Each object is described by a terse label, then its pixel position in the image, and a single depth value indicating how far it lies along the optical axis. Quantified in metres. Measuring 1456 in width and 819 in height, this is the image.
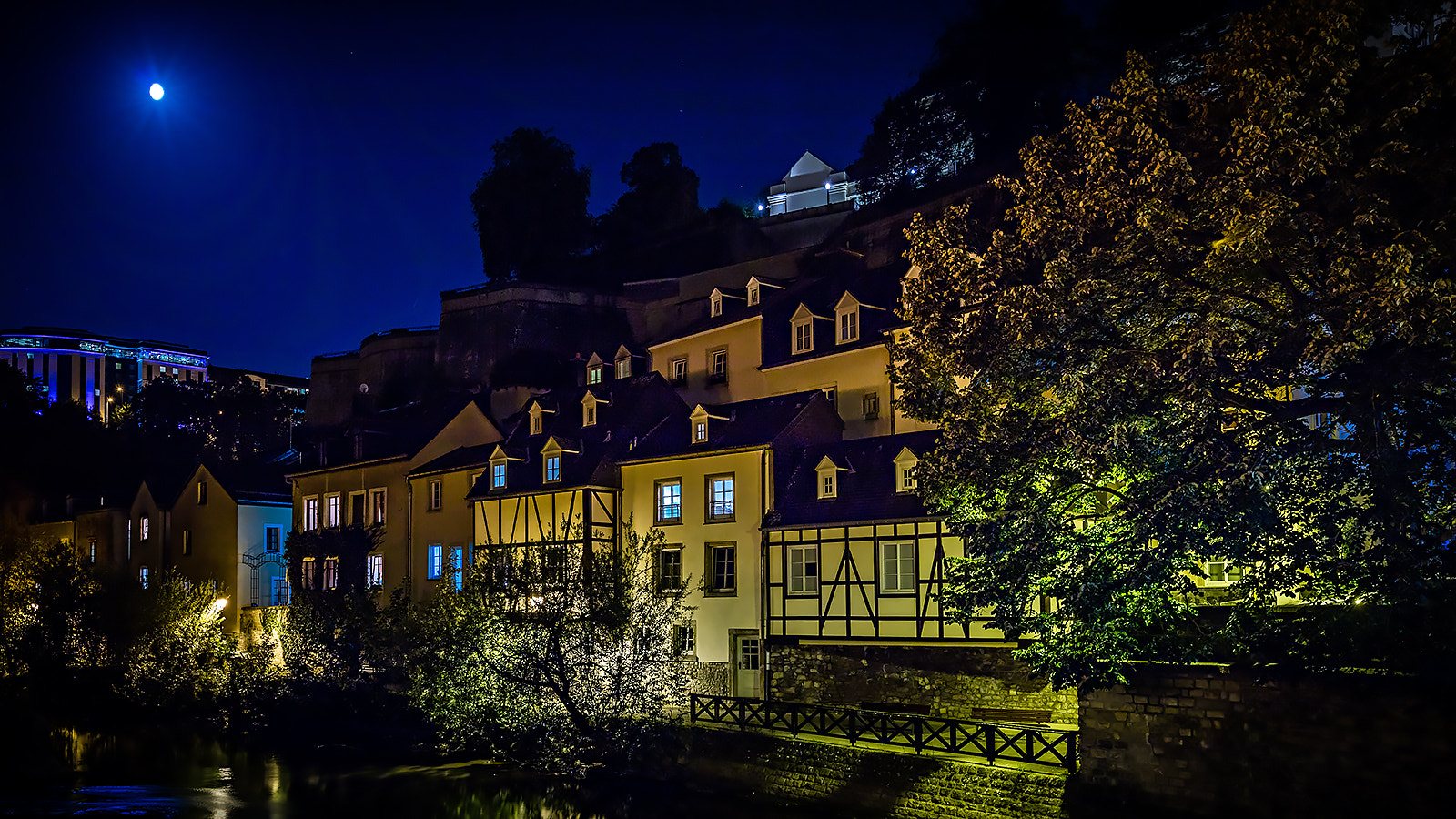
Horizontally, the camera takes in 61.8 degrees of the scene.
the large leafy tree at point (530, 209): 71.81
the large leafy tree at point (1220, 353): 15.44
